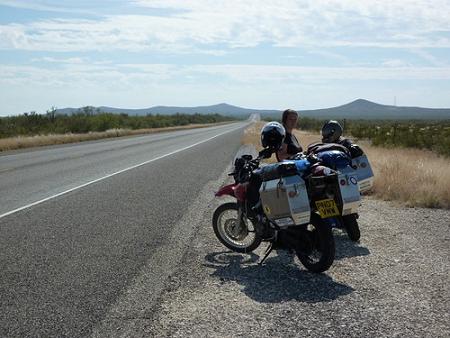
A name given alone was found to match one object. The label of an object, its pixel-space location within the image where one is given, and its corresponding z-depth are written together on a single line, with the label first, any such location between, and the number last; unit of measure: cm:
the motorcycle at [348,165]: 606
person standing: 771
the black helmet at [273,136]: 650
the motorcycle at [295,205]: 566
